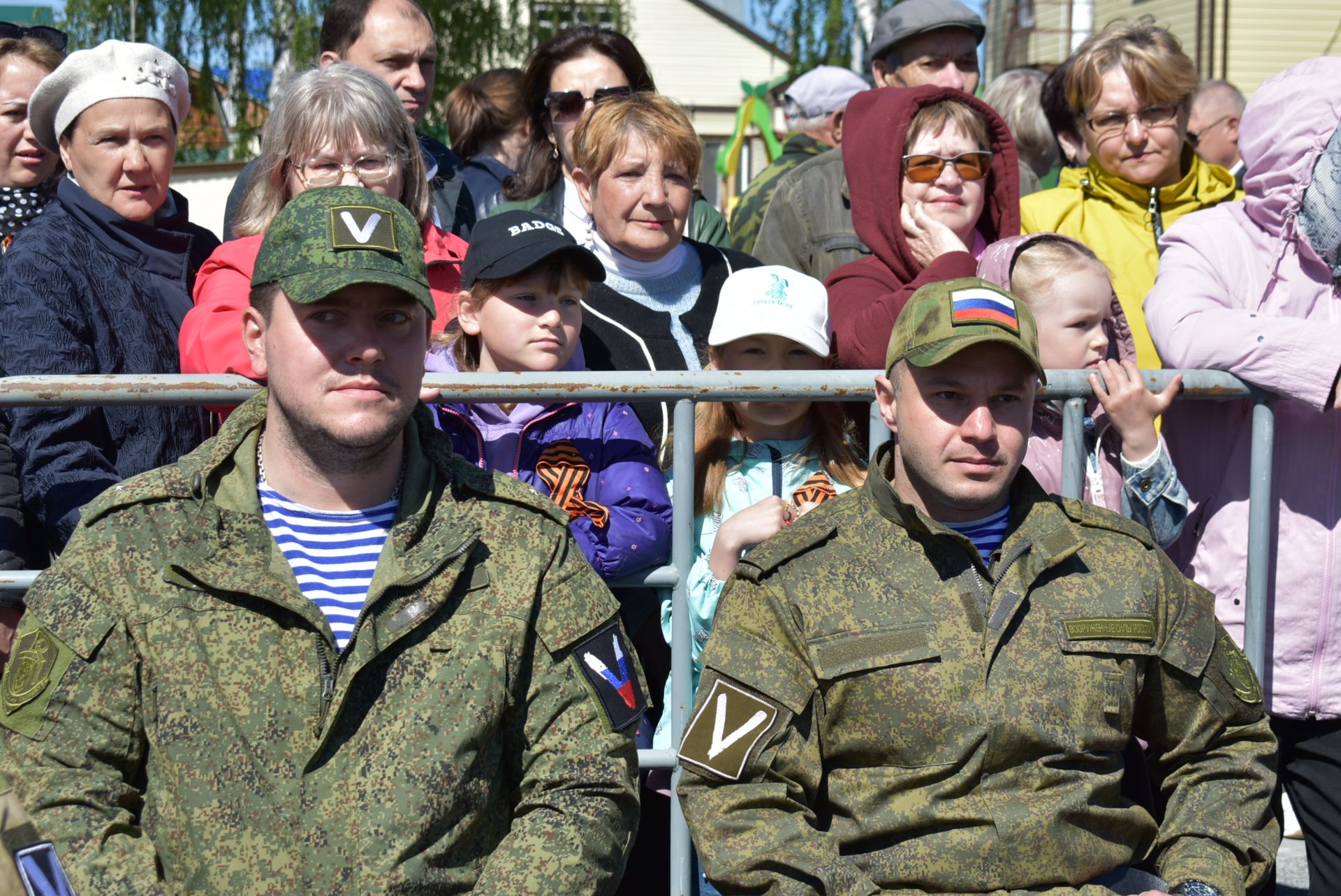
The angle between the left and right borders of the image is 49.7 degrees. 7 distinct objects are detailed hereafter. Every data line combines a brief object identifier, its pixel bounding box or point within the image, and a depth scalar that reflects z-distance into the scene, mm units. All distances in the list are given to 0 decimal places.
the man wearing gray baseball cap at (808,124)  6133
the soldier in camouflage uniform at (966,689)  2762
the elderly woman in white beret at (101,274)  3447
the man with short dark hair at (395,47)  4941
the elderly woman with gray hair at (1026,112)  6531
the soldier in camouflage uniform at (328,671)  2506
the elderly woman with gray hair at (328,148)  3799
